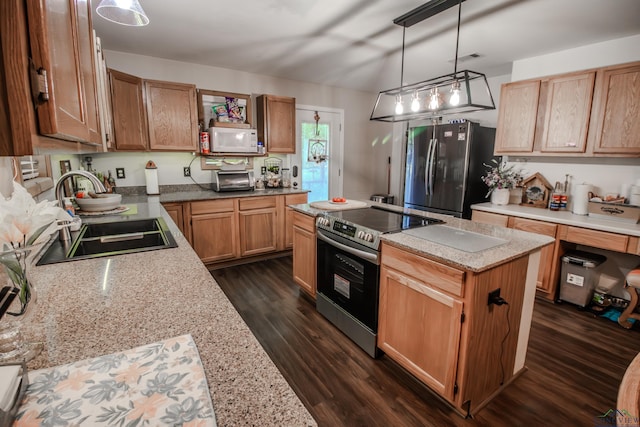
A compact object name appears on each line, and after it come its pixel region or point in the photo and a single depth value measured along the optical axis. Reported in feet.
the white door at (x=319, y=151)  15.07
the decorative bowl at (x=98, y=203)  7.61
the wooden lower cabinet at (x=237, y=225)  11.10
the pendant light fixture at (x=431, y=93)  6.36
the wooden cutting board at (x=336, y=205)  8.61
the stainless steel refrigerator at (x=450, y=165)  12.02
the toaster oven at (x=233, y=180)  12.46
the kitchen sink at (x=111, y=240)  4.79
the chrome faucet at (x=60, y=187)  5.35
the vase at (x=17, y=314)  2.29
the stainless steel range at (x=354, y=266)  6.58
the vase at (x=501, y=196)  11.34
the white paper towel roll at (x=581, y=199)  9.71
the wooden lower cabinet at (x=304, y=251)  8.71
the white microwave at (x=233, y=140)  12.03
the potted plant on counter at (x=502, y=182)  11.36
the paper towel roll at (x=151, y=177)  11.46
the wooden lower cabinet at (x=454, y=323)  4.92
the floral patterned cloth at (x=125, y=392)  1.71
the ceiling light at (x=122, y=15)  5.16
